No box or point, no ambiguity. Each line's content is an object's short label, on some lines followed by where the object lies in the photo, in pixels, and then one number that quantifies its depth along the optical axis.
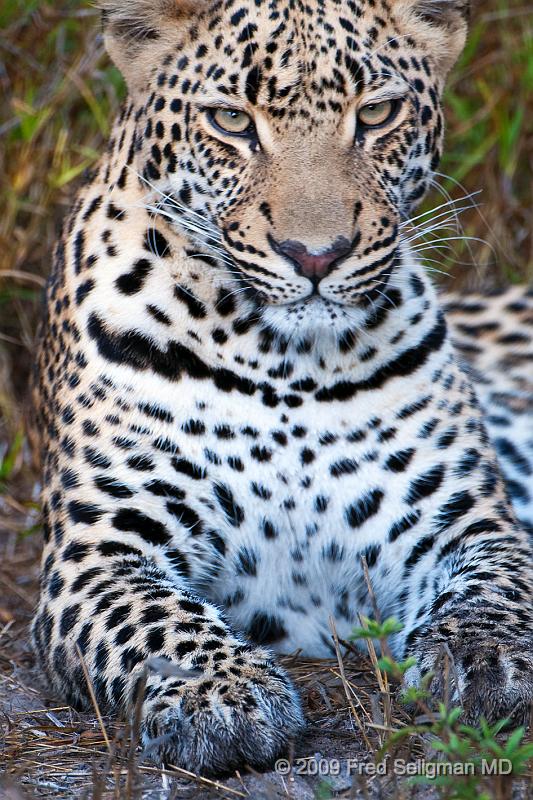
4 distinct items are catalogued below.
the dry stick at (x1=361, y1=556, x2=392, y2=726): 6.58
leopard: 7.95
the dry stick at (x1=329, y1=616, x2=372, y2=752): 7.30
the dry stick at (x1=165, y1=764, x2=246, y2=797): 6.75
